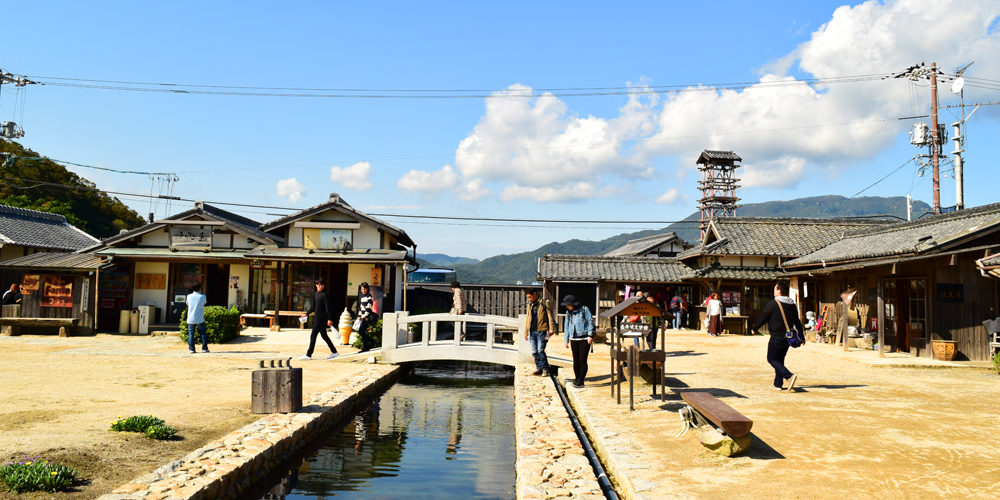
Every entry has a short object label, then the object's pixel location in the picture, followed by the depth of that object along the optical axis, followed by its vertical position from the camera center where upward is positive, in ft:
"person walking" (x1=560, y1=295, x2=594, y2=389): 34.19 -2.48
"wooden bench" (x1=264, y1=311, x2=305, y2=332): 66.42 -4.14
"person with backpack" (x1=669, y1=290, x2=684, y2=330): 84.84 -2.54
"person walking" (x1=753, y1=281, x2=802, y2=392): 31.17 -1.64
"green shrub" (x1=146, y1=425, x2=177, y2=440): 22.57 -5.80
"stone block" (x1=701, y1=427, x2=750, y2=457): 19.42 -5.01
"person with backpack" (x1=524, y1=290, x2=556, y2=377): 37.60 -2.40
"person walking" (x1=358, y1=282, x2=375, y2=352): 50.31 -2.59
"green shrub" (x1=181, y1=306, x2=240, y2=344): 56.24 -4.10
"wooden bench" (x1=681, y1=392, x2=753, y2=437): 18.86 -4.17
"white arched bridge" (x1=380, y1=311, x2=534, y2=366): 46.24 -4.75
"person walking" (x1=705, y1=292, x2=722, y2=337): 73.77 -3.08
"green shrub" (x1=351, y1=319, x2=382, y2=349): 51.96 -4.44
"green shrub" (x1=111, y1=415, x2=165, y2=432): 23.17 -5.65
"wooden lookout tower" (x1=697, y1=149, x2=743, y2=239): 179.42 +33.07
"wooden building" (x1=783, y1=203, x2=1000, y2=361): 45.21 +1.22
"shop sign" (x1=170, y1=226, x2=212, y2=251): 69.72 +5.05
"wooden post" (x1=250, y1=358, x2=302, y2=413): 27.94 -5.07
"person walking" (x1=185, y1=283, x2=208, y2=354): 48.26 -2.66
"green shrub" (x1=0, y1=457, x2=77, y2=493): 16.56 -5.61
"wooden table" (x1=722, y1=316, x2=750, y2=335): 75.87 -4.26
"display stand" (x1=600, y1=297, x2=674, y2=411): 28.63 -3.05
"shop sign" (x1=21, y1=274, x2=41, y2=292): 63.16 -0.56
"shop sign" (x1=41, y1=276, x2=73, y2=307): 63.57 -1.52
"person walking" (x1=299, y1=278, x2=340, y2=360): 44.75 -2.29
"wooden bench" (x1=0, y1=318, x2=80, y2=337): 62.18 -4.82
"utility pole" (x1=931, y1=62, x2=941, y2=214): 89.83 +22.18
